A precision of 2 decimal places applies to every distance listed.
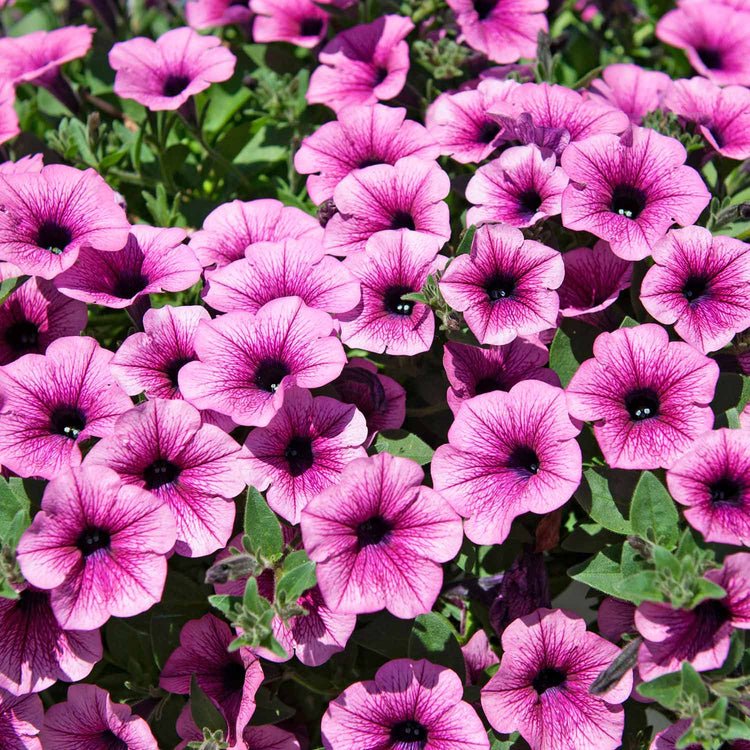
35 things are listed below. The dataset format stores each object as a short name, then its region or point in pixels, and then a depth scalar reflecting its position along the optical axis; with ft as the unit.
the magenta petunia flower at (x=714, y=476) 1.99
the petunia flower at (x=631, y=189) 2.14
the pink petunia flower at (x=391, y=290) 2.14
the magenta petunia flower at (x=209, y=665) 2.13
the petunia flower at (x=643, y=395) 2.04
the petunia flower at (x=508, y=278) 2.10
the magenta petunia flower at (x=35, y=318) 2.23
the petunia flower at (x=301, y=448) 2.07
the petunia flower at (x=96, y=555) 2.00
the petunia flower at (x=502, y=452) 2.05
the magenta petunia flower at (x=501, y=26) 2.52
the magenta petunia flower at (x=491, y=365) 2.16
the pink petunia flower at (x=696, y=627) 1.96
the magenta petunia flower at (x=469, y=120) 2.35
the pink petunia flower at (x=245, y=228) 2.27
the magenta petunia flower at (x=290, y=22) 2.60
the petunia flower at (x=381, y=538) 2.00
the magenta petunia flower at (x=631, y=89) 2.46
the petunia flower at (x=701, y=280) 2.11
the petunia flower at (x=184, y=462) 2.06
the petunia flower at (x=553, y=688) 2.06
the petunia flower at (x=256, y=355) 2.07
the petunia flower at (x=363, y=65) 2.47
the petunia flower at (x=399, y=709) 2.06
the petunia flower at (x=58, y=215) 2.18
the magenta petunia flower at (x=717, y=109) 2.35
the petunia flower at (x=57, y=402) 2.09
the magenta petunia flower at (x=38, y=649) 2.04
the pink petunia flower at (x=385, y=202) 2.22
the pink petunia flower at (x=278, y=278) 2.15
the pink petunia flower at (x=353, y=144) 2.32
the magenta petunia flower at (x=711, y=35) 2.58
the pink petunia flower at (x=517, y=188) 2.19
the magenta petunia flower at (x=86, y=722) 2.10
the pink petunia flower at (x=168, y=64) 2.45
